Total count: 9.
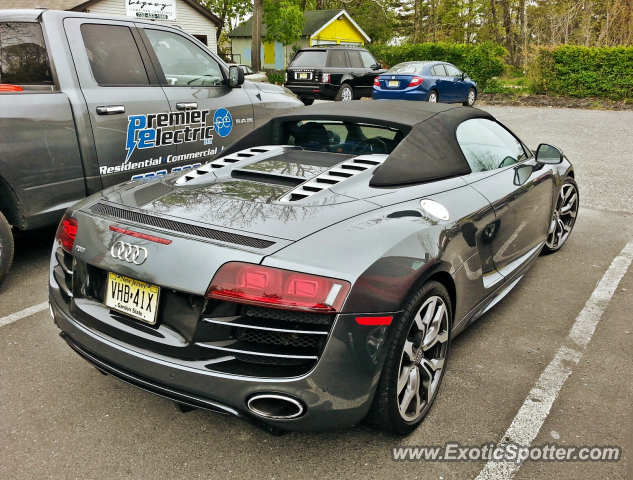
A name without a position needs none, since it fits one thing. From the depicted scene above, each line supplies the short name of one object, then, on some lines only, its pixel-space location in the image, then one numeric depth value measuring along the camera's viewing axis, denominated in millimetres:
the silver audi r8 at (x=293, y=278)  2188
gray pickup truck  4375
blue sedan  17891
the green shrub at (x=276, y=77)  33750
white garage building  24922
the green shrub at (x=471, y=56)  24359
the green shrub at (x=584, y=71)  20797
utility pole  30709
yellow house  43844
